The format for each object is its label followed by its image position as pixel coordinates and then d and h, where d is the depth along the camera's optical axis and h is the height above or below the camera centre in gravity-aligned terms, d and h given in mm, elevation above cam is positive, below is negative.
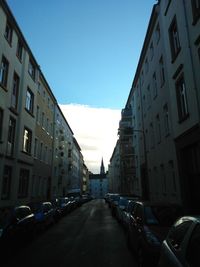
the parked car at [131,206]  10742 -312
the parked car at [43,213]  14406 -769
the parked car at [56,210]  19719 -743
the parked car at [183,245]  3598 -685
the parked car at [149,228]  6379 -791
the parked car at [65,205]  24100 -543
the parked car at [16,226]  9302 -969
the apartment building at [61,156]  40000 +7607
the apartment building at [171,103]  12625 +5712
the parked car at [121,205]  18009 -422
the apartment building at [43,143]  27438 +6313
